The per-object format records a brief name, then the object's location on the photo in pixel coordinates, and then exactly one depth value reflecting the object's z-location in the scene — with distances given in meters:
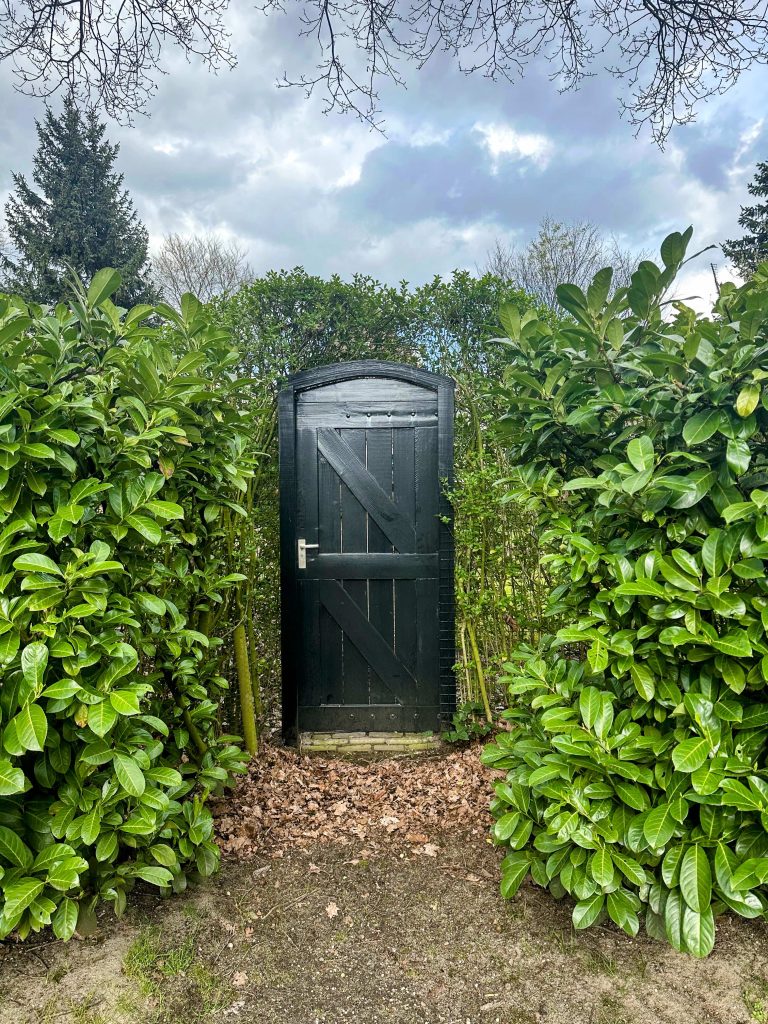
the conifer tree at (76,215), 13.19
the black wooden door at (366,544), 3.42
